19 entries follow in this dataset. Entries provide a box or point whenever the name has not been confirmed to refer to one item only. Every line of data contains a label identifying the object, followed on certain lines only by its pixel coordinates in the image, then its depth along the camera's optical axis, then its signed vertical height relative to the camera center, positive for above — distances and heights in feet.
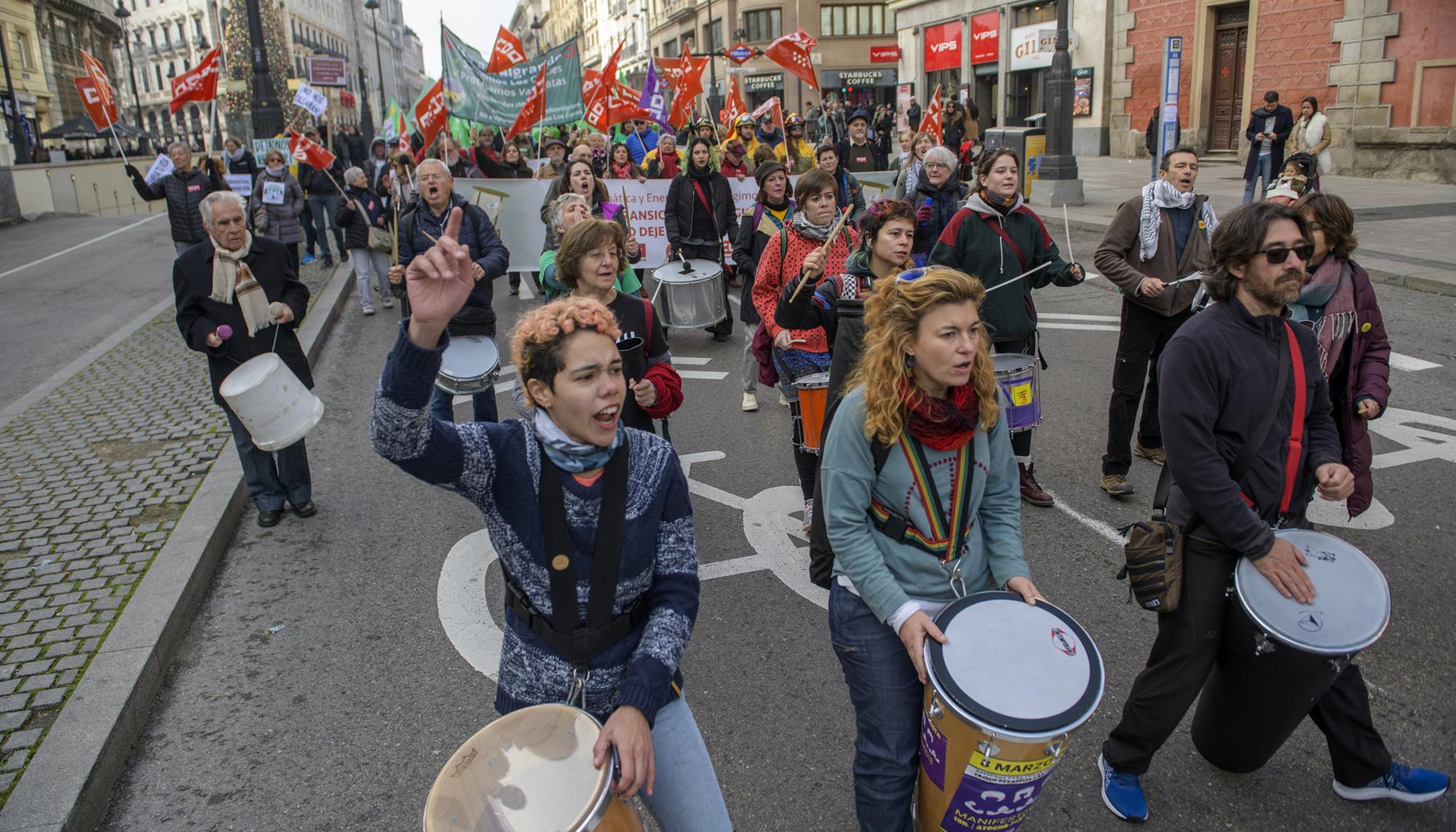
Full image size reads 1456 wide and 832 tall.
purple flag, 52.60 +3.34
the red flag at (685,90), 57.93 +4.12
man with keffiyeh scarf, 18.15 -2.24
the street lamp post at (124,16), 133.99 +22.77
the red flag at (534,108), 45.44 +2.70
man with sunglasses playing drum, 9.46 -3.08
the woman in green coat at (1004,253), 18.11 -1.86
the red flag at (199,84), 47.50 +4.70
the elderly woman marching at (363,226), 38.24 -1.88
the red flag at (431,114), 39.75 +2.33
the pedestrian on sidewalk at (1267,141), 57.31 -0.28
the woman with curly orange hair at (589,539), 7.07 -2.69
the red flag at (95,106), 49.34 +4.05
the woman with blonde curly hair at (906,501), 8.46 -2.97
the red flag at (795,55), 47.75 +4.81
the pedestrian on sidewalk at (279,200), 41.37 -0.81
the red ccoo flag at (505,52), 45.96 +5.35
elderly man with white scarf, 17.81 -2.13
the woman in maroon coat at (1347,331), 12.66 -2.55
